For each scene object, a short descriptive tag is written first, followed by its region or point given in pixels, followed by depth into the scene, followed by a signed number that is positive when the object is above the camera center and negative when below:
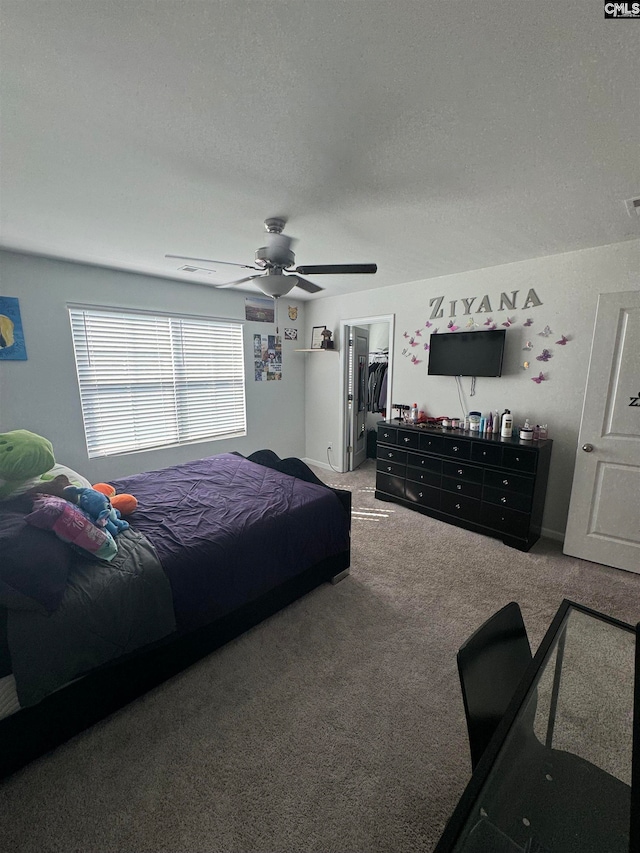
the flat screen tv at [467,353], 3.18 +0.10
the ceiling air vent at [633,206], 1.88 +0.90
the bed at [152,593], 1.26 -1.07
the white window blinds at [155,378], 3.34 -0.17
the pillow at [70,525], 1.48 -0.72
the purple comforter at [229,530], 1.71 -0.95
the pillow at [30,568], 1.24 -0.79
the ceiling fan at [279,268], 2.19 +0.63
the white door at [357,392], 4.70 -0.40
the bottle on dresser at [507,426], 3.06 -0.56
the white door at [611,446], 2.40 -0.61
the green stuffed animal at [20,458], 1.74 -0.51
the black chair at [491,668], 0.88 -0.89
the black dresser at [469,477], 2.80 -1.06
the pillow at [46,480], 1.74 -0.65
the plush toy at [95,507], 1.82 -0.77
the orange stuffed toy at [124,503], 2.09 -0.86
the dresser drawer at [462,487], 3.08 -1.14
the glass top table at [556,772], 0.73 -1.07
